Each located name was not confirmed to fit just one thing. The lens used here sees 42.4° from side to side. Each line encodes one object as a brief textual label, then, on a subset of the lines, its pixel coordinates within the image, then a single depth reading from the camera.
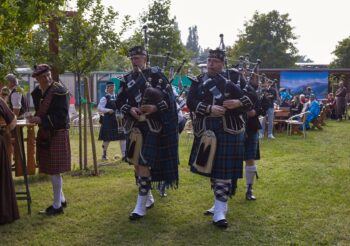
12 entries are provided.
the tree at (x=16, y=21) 4.43
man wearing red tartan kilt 4.95
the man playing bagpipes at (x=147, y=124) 4.94
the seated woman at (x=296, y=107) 16.38
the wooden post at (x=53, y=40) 7.15
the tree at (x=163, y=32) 26.73
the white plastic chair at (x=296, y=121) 13.67
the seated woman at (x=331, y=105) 20.28
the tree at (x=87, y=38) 7.16
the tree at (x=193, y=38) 111.12
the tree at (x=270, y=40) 43.41
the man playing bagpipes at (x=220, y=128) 4.64
